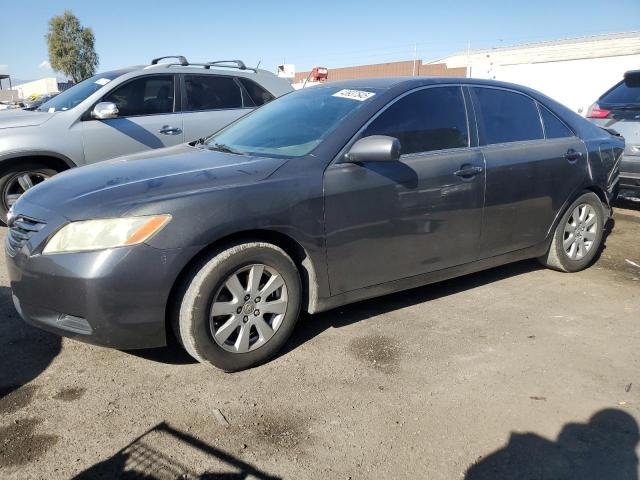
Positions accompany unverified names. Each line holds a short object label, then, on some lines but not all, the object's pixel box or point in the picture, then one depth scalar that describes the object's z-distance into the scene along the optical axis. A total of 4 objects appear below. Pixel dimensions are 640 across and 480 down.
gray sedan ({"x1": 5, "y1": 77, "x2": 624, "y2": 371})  2.62
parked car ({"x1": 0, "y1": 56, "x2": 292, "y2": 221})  5.53
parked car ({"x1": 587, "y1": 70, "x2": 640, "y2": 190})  6.45
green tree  54.78
